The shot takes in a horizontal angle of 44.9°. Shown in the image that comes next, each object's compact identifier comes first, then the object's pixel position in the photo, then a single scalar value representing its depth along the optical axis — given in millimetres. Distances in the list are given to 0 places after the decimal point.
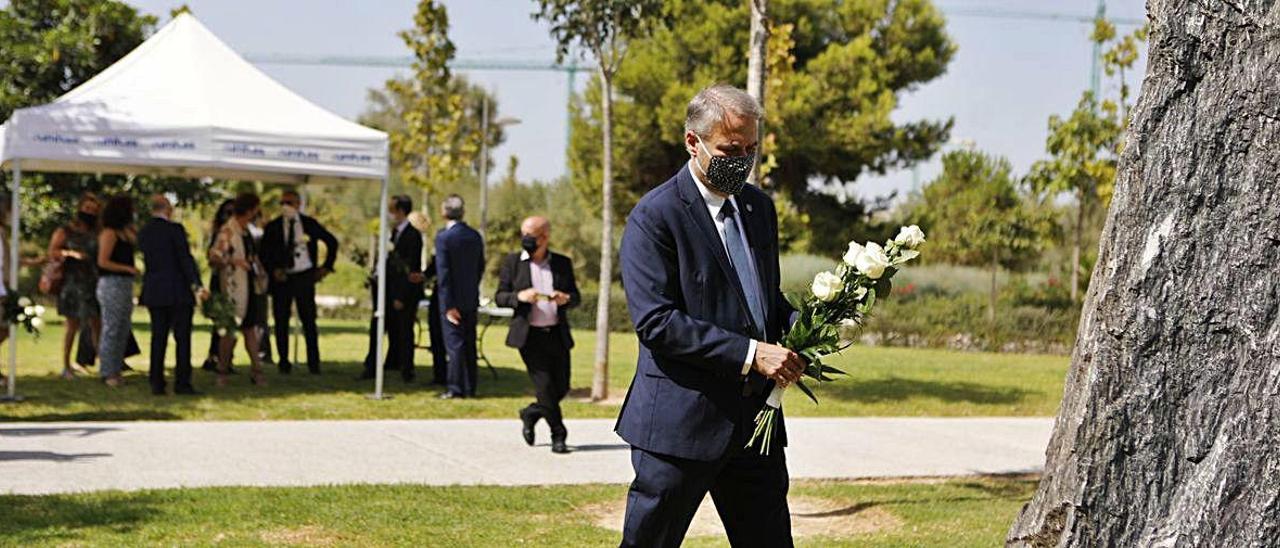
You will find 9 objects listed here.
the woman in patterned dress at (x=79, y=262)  14805
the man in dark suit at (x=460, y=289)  13945
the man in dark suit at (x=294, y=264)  15711
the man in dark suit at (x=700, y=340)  4340
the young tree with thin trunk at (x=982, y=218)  29719
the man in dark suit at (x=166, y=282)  13320
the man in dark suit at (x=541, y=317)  10352
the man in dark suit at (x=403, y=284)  15688
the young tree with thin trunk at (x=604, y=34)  13945
